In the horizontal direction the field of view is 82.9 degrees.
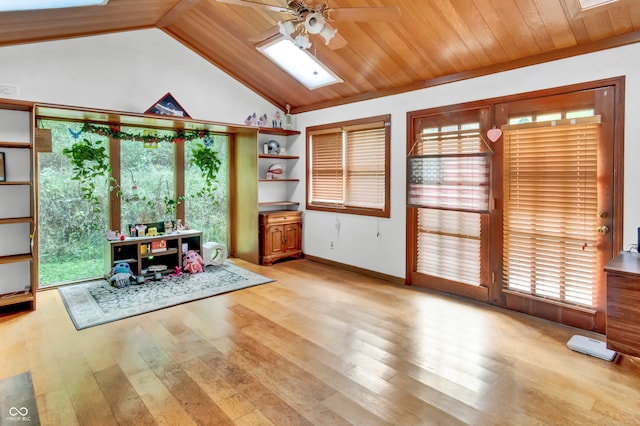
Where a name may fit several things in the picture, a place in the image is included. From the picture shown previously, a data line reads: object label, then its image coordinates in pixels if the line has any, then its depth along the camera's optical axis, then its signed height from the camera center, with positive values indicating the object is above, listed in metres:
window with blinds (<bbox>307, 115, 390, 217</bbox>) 5.08 +0.62
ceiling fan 2.64 +1.44
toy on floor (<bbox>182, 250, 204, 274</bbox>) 5.25 -0.81
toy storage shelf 4.77 -0.61
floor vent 2.82 -1.14
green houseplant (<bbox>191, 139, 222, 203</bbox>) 5.81 +0.70
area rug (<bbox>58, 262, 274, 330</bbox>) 3.71 -1.03
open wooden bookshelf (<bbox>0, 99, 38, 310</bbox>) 3.78 +0.01
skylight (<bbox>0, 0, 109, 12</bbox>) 2.88 +1.71
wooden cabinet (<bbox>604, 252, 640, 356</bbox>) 2.46 -0.70
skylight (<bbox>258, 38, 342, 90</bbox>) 4.77 +1.99
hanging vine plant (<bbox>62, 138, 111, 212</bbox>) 4.66 +0.58
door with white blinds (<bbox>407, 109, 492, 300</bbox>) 4.05 +0.05
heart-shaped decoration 3.82 +0.77
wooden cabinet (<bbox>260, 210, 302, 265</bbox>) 5.79 -0.46
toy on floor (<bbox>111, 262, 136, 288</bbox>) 4.57 -0.86
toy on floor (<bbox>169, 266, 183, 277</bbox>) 5.10 -0.92
